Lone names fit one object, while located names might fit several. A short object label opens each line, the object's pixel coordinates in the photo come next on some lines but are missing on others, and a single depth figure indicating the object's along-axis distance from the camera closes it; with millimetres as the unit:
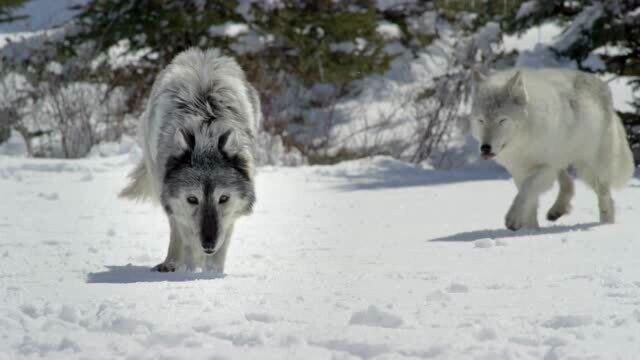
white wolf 16062
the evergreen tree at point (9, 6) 34719
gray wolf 12180
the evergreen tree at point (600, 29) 27109
